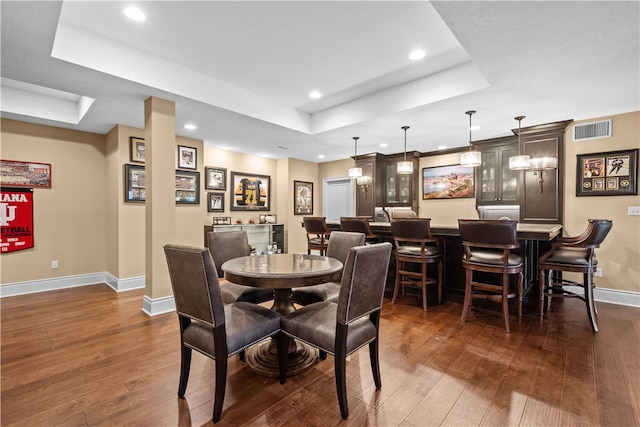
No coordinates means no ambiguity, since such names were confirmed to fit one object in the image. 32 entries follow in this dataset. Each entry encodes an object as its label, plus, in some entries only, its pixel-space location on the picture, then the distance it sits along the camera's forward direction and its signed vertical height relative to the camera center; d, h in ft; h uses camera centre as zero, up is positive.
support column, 10.49 +0.54
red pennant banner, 12.75 -0.48
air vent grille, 12.59 +3.56
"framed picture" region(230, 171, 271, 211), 20.35 +1.25
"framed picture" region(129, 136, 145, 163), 14.23 +2.98
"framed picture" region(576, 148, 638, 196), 12.02 +1.56
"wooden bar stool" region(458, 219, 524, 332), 8.83 -1.60
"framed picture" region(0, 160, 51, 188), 12.85 +1.61
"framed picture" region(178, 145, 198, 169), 16.06 +2.95
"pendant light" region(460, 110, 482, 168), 12.25 +2.21
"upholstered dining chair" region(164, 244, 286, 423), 5.10 -2.27
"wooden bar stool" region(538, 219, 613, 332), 9.05 -1.71
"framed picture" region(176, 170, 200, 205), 15.90 +1.20
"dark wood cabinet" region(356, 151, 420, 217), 20.51 +1.79
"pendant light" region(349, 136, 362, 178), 16.85 +2.18
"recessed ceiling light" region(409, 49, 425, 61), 9.29 +5.15
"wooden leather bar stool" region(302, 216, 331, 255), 14.67 -1.16
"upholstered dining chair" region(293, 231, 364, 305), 7.84 -2.29
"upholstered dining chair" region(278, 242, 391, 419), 5.23 -2.28
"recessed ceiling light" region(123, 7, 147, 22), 7.40 +5.19
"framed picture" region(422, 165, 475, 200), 18.43 +1.79
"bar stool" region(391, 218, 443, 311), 10.68 -1.63
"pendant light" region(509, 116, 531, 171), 12.12 +1.99
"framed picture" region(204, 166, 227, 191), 18.72 +2.04
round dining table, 6.04 -1.53
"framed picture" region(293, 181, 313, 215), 23.13 +0.91
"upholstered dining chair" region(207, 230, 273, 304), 7.93 -1.50
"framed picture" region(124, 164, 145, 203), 13.96 +1.25
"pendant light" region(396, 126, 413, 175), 14.75 +2.19
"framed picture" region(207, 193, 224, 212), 18.93 +0.44
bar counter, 11.35 -2.21
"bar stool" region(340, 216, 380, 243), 12.55 -0.79
